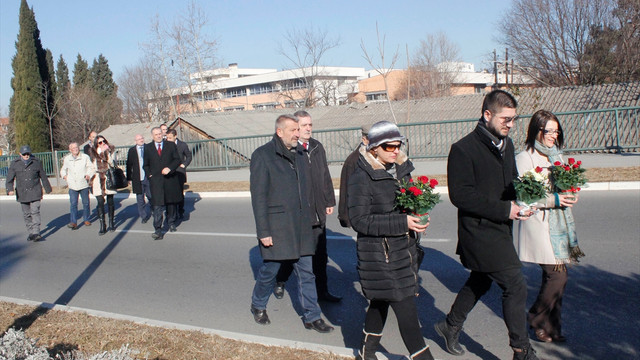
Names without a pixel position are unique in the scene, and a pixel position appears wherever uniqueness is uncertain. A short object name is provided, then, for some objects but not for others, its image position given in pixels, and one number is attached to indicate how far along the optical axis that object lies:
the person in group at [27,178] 10.99
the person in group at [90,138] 12.20
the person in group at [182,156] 12.19
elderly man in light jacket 11.59
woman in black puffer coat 3.77
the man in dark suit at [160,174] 10.42
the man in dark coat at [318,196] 5.78
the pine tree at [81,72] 62.11
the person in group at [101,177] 11.52
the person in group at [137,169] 12.22
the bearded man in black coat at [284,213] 5.18
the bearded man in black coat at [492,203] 3.95
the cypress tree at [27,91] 41.09
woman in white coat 4.52
